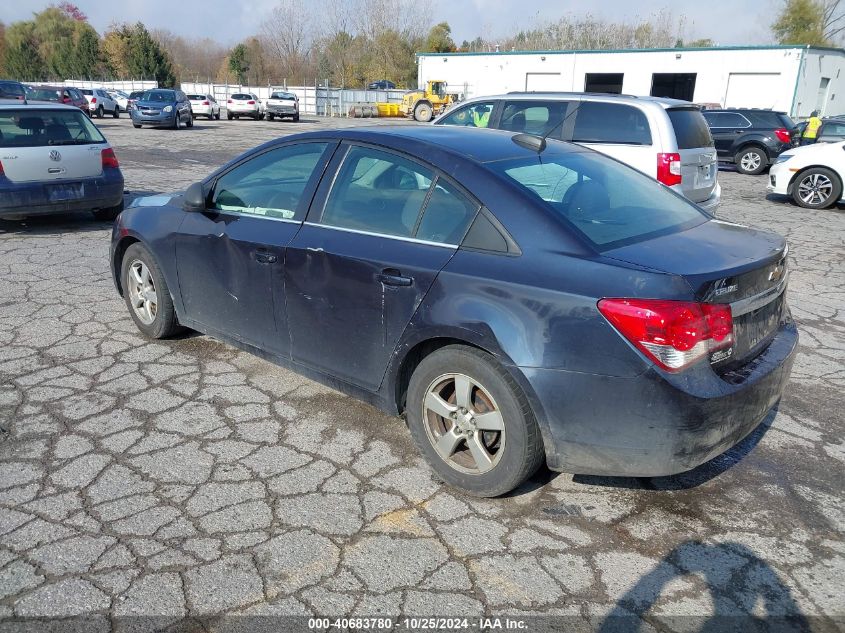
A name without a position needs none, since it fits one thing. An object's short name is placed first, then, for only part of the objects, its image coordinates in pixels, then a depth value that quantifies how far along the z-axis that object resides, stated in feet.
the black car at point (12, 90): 84.64
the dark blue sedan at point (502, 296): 8.87
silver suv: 25.18
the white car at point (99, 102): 118.01
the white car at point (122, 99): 139.33
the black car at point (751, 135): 57.88
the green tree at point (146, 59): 204.13
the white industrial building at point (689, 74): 112.68
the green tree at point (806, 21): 172.55
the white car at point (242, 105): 123.24
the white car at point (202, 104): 118.32
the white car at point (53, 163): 25.36
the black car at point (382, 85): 203.28
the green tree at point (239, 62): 230.48
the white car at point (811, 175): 38.40
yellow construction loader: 134.51
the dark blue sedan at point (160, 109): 92.89
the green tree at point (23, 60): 237.66
